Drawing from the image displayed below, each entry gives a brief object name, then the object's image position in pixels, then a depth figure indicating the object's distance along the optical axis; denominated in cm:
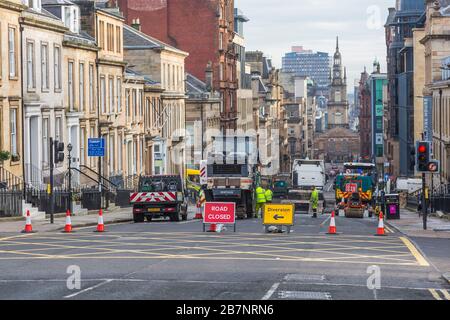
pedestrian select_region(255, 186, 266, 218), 5119
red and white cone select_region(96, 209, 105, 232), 3700
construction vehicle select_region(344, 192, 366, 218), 6009
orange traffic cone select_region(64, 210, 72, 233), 3692
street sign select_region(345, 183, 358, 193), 7106
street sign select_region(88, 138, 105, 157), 5631
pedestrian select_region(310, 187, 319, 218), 5771
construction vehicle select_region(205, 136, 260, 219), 5197
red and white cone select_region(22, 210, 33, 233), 3641
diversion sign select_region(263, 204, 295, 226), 3775
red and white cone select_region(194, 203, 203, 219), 5209
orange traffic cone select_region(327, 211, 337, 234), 3756
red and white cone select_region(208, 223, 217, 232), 3838
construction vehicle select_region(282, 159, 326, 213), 8705
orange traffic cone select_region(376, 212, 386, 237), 3729
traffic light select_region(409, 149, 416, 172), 4019
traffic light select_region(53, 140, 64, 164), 3999
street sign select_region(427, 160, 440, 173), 3919
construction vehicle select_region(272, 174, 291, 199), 8321
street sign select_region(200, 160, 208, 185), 5259
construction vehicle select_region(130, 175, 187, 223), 4778
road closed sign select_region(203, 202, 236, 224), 3812
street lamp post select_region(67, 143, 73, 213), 4785
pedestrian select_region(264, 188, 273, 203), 5272
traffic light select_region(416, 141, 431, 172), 3903
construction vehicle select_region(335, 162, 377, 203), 7050
